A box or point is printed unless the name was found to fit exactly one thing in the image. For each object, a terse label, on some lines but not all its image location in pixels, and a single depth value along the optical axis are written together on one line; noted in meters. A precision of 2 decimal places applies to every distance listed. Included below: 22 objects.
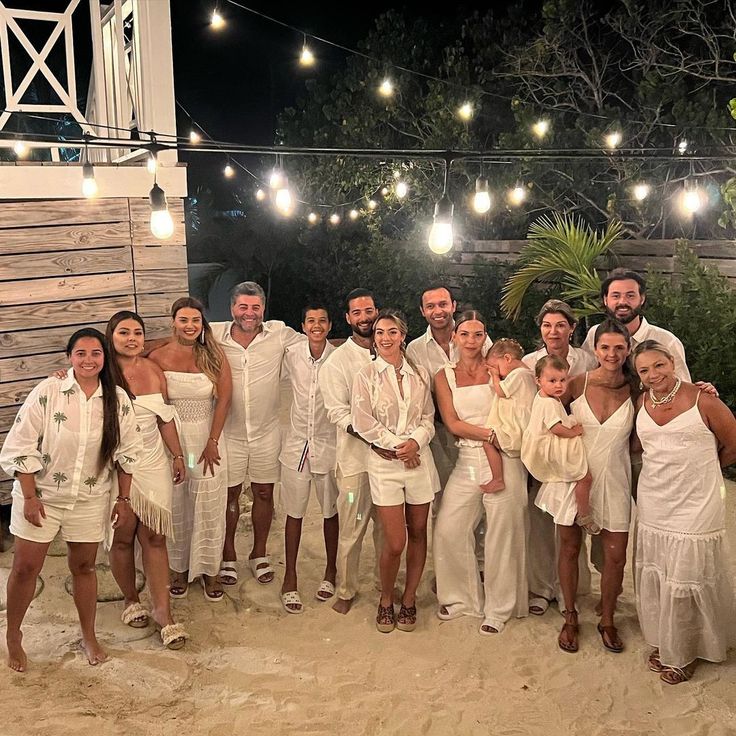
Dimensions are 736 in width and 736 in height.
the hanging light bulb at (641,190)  8.27
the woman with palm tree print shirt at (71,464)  3.56
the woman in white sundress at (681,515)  3.44
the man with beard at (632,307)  4.11
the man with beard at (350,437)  4.17
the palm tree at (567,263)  7.50
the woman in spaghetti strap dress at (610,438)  3.73
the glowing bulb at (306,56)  8.39
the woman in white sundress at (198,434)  4.25
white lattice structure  5.11
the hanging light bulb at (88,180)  4.71
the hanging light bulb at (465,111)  9.82
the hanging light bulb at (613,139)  8.44
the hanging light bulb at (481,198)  4.75
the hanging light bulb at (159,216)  4.49
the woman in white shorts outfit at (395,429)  4.03
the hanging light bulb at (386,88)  10.00
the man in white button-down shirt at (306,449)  4.41
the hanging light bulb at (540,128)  8.95
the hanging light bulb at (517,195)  9.40
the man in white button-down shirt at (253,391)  4.47
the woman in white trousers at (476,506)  4.06
